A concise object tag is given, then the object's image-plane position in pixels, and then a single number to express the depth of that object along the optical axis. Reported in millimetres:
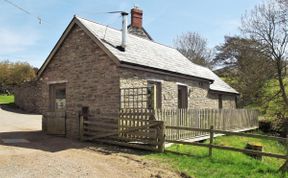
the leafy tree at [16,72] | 36884
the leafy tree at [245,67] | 22061
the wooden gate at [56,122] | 13022
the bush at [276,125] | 18817
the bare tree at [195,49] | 39067
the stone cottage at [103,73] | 11798
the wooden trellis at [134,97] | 11385
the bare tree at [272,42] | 20761
